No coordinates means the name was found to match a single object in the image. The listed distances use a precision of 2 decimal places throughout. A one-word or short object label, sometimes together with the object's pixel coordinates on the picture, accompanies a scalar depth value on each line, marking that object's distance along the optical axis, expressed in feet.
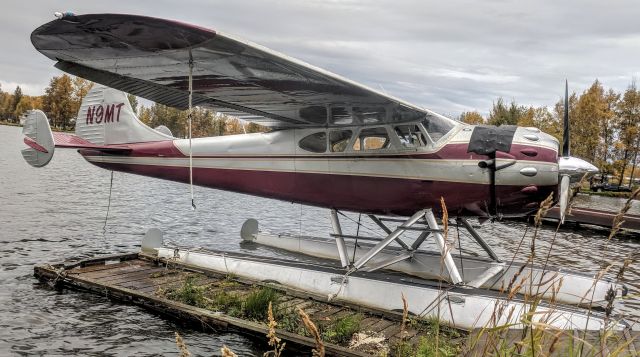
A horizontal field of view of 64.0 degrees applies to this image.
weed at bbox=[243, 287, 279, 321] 21.48
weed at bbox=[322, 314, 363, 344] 18.75
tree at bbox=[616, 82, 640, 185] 146.61
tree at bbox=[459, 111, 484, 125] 232.94
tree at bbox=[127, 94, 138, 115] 369.83
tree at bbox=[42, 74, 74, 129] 307.99
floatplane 20.90
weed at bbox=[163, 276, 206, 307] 23.11
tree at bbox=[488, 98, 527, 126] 176.38
